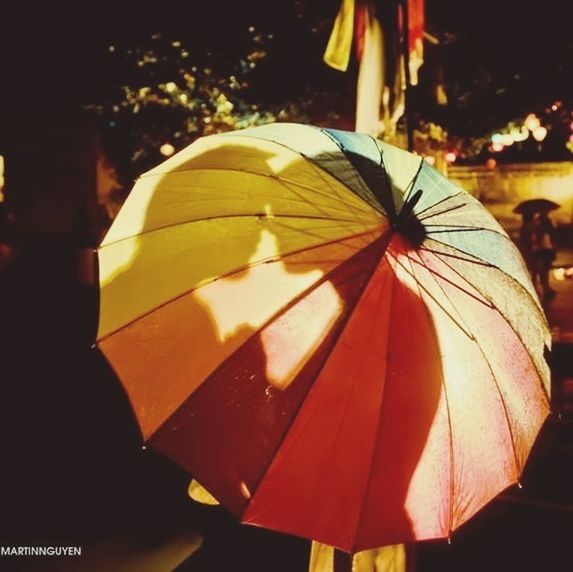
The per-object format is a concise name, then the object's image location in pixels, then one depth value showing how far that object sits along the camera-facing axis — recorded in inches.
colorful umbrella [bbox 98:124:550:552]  79.4
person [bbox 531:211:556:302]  563.8
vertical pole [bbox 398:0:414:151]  162.7
